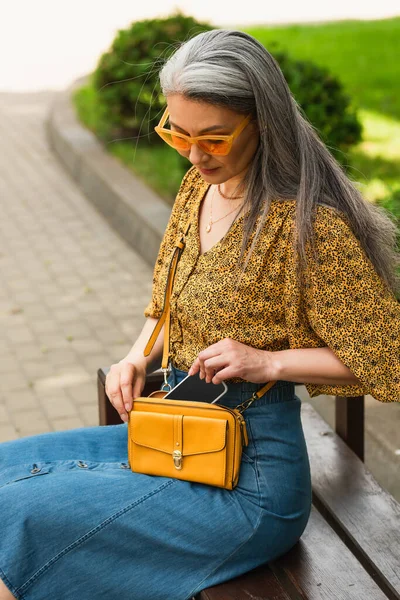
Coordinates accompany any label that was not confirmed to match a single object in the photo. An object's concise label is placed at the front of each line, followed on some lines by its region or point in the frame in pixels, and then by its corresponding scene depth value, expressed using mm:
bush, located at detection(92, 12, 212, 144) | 8289
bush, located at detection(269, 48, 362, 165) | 6777
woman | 2391
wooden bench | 2498
